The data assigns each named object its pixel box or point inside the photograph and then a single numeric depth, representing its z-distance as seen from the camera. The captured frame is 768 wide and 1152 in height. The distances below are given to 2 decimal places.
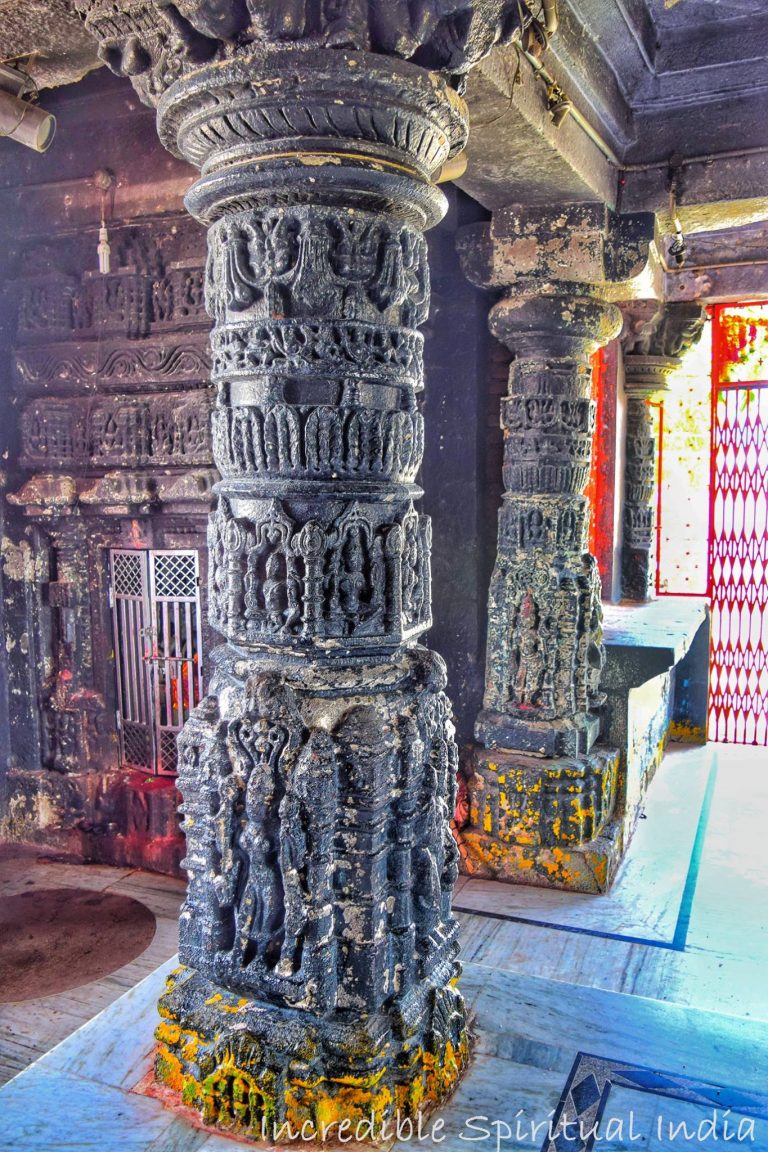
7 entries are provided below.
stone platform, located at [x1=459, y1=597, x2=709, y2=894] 3.83
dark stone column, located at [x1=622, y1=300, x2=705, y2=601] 5.92
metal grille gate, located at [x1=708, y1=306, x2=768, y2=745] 6.76
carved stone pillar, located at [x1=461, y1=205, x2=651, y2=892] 3.73
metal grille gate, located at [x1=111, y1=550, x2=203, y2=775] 4.58
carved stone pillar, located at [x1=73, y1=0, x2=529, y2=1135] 1.74
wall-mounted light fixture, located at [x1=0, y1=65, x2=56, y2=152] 3.24
